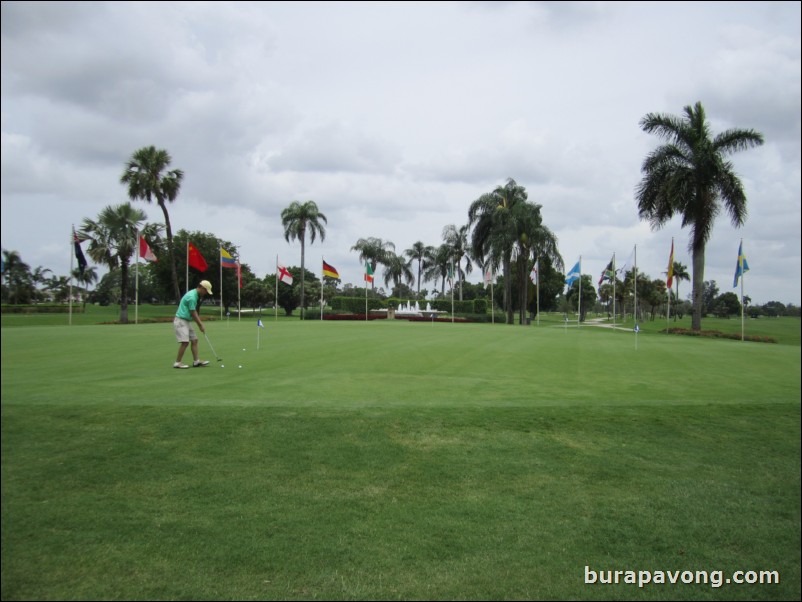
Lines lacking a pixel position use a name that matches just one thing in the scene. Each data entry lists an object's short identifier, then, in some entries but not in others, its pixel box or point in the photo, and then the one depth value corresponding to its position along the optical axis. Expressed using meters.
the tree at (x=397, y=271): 94.44
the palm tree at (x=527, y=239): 59.72
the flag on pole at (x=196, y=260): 26.97
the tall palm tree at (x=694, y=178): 30.91
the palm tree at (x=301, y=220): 71.50
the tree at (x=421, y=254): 96.06
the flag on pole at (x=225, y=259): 32.56
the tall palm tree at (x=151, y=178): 52.03
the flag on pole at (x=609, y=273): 46.33
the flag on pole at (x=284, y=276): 46.03
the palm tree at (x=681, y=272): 90.19
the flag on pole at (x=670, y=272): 35.59
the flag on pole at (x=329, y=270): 50.91
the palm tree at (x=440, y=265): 84.04
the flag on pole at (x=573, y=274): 44.19
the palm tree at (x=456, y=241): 82.43
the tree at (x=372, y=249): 89.12
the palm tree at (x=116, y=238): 21.36
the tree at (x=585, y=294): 94.94
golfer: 11.74
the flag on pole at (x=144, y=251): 25.75
